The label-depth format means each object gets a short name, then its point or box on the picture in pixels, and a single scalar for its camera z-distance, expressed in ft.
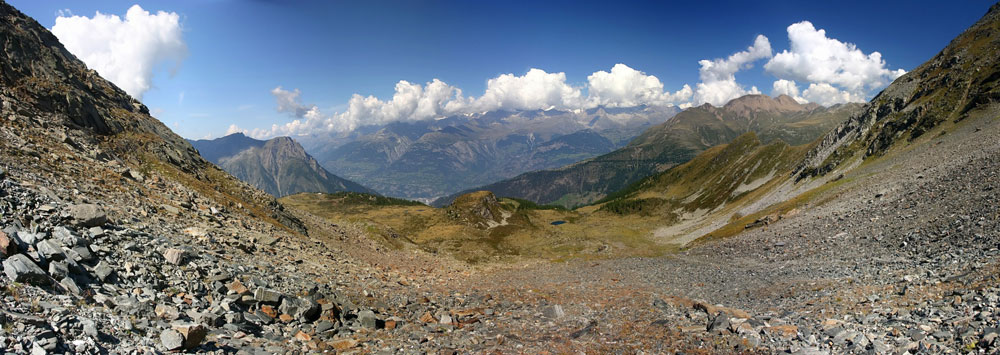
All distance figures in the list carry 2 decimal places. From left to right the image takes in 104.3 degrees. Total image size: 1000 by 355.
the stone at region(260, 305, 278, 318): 43.95
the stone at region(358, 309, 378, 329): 50.55
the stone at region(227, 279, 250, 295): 44.38
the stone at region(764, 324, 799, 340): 44.74
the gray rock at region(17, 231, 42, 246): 33.58
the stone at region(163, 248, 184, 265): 44.52
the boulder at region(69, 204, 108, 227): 42.52
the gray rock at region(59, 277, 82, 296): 31.36
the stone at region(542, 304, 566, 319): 64.54
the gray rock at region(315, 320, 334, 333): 44.85
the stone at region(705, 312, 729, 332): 50.24
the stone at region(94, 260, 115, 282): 35.19
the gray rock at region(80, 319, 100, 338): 25.96
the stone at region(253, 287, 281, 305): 45.11
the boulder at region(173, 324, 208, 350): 31.17
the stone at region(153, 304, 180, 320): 34.71
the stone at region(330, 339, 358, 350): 41.79
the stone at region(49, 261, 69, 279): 31.40
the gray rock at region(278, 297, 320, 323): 45.73
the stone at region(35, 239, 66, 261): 32.90
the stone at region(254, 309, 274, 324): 42.28
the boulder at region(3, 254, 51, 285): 28.66
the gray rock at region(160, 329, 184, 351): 29.66
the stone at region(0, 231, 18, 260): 30.08
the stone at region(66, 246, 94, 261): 35.47
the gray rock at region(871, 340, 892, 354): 36.70
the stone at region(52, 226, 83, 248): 37.19
